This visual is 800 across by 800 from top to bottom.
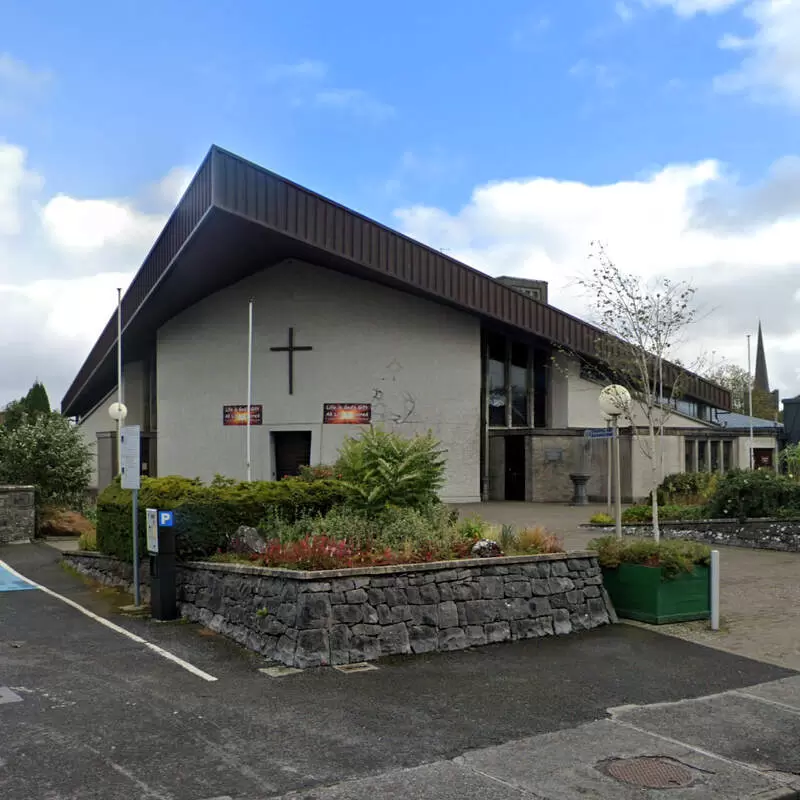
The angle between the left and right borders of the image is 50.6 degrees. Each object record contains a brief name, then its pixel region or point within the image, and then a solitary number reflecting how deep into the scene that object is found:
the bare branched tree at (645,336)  13.34
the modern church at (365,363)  26.66
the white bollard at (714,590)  9.95
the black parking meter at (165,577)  10.43
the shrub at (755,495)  17.67
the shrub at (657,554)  10.25
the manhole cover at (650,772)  5.28
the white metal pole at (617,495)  12.42
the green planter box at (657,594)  10.16
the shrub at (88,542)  16.10
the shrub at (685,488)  23.23
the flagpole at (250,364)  28.08
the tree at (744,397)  62.84
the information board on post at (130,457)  11.73
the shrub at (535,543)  10.34
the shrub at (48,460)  24.88
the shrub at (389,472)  11.80
